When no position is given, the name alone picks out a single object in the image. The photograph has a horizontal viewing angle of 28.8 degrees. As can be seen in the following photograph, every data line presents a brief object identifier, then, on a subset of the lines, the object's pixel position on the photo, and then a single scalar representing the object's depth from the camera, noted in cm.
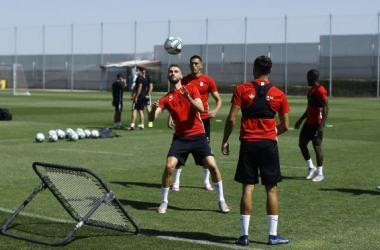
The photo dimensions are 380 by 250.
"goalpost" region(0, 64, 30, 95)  7701
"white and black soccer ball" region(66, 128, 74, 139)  2167
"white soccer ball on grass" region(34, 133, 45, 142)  2092
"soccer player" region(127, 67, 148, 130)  2653
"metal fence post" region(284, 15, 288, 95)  7262
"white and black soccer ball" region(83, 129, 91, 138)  2231
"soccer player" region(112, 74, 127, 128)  2705
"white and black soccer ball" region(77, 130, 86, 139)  2205
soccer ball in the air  1409
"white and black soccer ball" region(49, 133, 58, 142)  2100
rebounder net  846
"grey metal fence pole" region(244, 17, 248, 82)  7525
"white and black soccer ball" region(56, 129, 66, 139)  2165
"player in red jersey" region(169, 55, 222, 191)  1269
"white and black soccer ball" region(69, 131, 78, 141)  2144
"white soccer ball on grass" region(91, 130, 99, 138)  2230
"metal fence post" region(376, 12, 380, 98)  6762
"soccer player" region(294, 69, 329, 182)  1405
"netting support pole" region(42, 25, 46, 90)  8719
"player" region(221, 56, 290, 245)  859
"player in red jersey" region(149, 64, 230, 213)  1068
